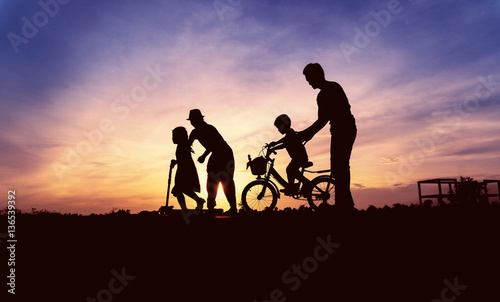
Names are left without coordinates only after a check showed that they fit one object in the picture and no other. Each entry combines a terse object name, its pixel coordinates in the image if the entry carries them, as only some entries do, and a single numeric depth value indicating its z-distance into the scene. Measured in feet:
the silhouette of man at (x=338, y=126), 20.63
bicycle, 33.06
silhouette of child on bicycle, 30.42
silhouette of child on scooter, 30.12
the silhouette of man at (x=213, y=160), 29.76
